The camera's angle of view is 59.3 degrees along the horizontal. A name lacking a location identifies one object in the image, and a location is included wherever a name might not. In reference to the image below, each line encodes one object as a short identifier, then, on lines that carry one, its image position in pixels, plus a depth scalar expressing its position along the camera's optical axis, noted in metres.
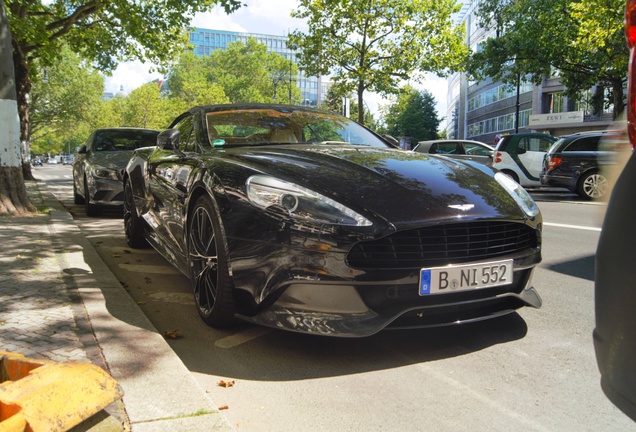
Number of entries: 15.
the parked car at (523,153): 16.91
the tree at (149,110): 72.44
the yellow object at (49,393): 1.81
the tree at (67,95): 48.75
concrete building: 48.31
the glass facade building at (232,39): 126.94
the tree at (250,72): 75.81
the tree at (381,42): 27.27
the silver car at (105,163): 9.14
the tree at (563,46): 19.84
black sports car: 2.76
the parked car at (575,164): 14.03
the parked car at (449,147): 16.83
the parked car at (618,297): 1.18
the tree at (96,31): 15.88
